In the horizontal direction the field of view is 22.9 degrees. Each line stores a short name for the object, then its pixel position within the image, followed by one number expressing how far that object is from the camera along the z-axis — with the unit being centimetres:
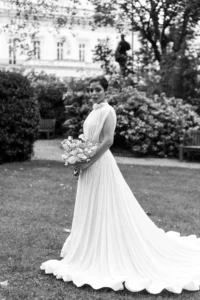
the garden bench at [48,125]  2278
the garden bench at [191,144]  1591
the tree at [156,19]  2275
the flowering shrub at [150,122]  1673
